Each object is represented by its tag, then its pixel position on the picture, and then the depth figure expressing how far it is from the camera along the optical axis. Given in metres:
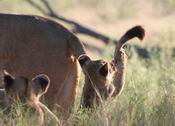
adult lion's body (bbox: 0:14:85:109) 18.28
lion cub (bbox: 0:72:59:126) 16.06
